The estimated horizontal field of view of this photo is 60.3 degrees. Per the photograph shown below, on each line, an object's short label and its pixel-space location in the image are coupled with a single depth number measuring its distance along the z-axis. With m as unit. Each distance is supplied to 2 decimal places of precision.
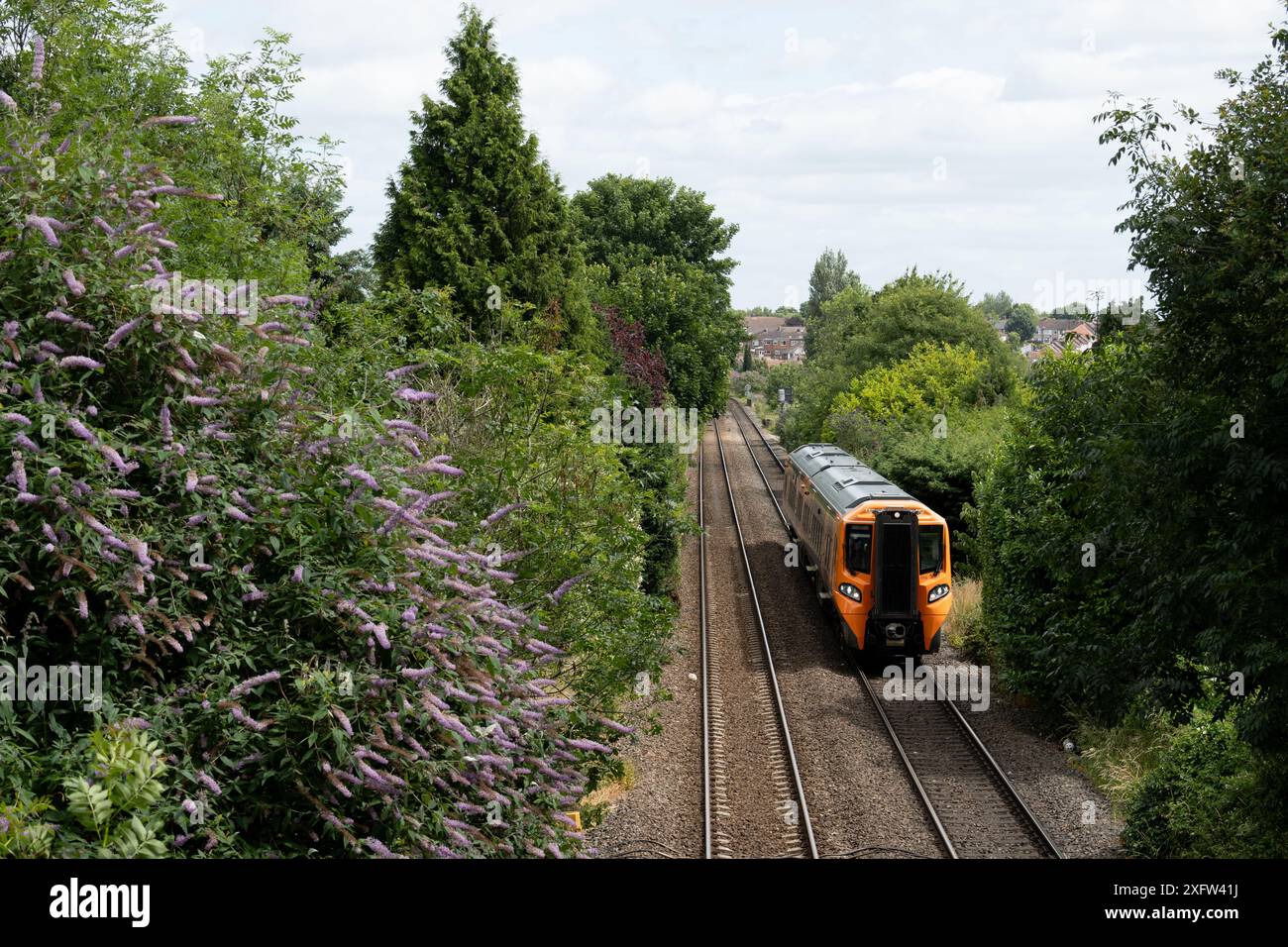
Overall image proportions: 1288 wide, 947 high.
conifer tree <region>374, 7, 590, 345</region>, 23.27
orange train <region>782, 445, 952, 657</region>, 20.58
